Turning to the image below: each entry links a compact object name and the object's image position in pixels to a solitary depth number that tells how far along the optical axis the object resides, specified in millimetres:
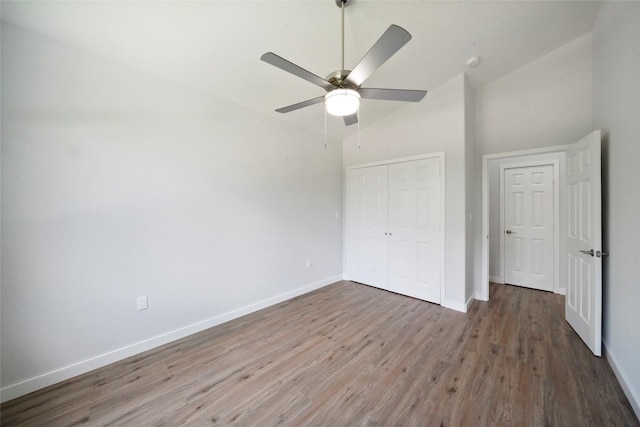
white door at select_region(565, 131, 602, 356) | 2047
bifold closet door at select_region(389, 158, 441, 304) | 3143
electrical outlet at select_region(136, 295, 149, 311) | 2135
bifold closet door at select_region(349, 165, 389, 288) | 3693
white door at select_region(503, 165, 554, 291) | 3607
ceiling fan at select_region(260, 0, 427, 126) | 1184
